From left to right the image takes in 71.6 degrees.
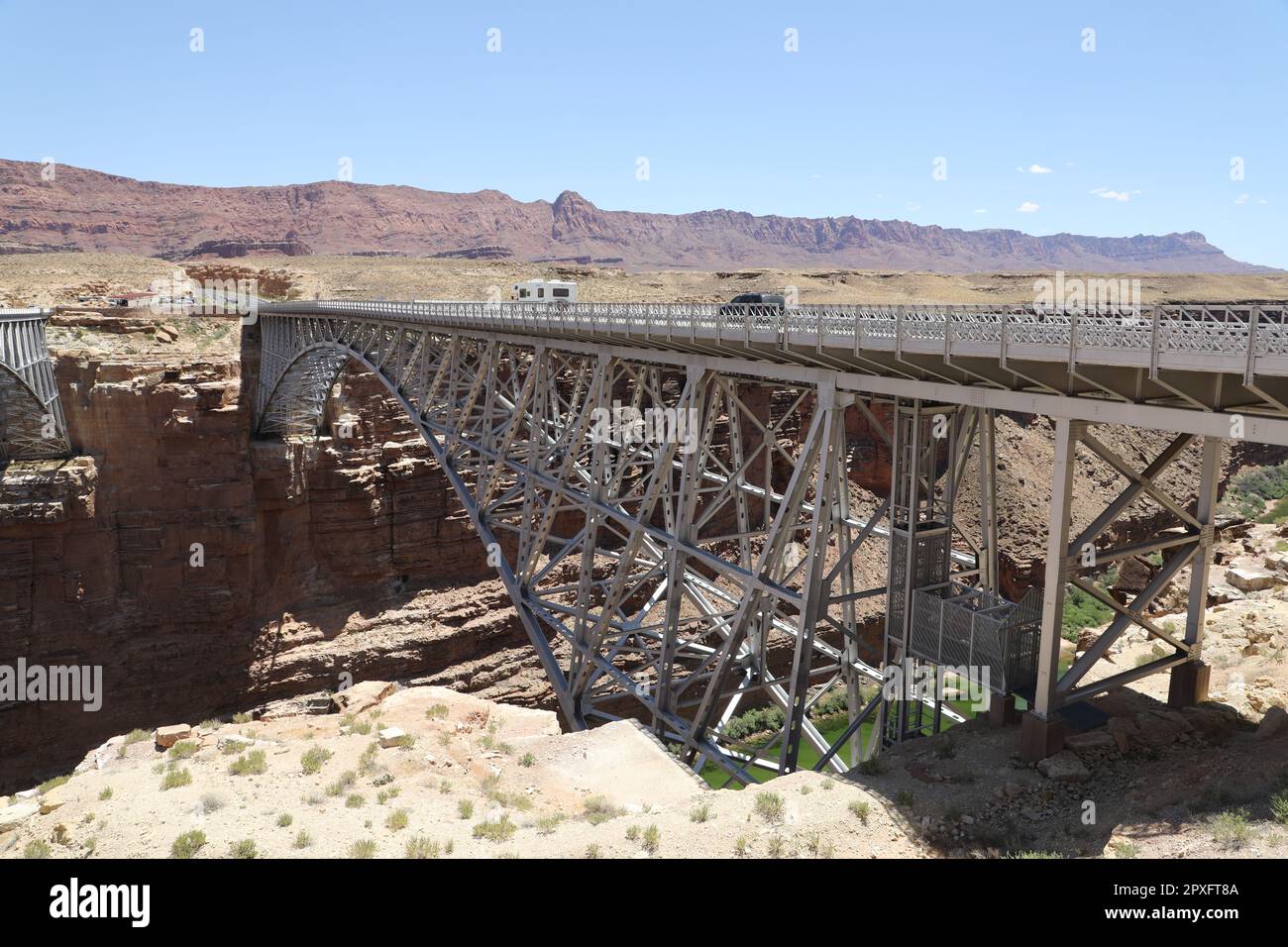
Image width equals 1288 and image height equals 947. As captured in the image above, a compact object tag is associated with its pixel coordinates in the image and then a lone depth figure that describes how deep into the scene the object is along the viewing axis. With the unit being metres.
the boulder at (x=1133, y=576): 26.13
